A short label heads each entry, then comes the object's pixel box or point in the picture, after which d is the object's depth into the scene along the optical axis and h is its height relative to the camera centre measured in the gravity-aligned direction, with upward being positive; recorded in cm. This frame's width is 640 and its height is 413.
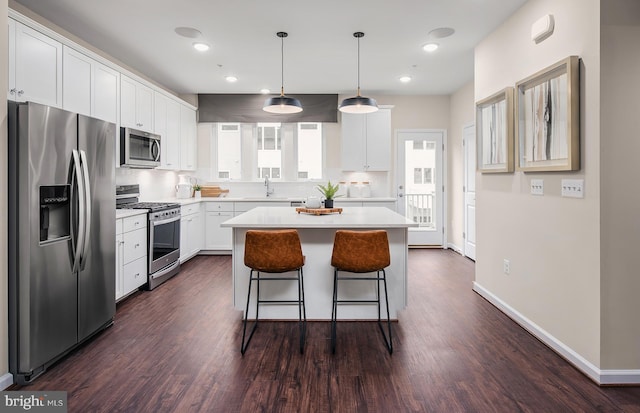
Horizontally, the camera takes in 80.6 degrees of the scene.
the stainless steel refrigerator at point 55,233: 225 -20
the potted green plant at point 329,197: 383 +6
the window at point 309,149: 674 +97
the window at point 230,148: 680 +99
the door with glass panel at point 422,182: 678 +39
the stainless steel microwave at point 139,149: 433 +67
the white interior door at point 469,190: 583 +21
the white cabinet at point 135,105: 433 +120
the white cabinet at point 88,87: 337 +114
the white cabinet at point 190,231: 543 -43
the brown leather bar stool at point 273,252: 274 -35
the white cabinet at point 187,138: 607 +109
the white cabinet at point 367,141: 643 +107
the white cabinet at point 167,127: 520 +110
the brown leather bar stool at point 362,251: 274 -35
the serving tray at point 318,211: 363 -7
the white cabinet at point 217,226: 625 -38
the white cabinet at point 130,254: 370 -53
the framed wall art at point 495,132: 331 +68
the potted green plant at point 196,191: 650 +21
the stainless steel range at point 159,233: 430 -37
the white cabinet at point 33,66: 277 +108
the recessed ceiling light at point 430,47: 423 +178
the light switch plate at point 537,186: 287 +13
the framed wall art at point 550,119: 244 +62
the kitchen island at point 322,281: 323 -67
